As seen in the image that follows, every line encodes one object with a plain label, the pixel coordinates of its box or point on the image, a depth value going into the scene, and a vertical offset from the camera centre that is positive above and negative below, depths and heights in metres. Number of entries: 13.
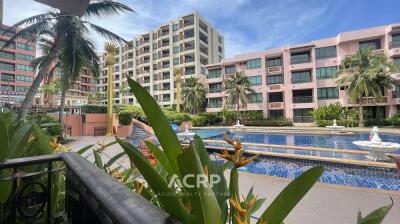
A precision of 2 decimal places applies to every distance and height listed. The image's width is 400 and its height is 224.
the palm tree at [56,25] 11.69 +4.82
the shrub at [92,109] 21.14 +0.65
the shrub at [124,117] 19.70 -0.10
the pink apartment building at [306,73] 29.22 +6.26
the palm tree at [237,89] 34.59 +3.91
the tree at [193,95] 39.84 +3.45
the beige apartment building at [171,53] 50.00 +14.61
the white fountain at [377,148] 10.44 -1.54
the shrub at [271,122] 31.80 -0.99
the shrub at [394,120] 25.73 -0.65
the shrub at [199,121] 31.94 -0.77
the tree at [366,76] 25.56 +4.34
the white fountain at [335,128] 22.79 -1.32
